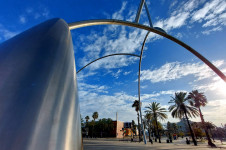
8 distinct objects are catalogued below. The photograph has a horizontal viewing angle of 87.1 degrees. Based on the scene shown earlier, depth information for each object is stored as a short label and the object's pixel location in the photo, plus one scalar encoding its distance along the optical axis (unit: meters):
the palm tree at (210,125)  34.14
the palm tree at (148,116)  37.50
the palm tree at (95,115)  70.12
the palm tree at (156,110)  34.91
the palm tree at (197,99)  30.09
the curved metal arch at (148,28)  3.47
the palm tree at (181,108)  29.59
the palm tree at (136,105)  41.74
